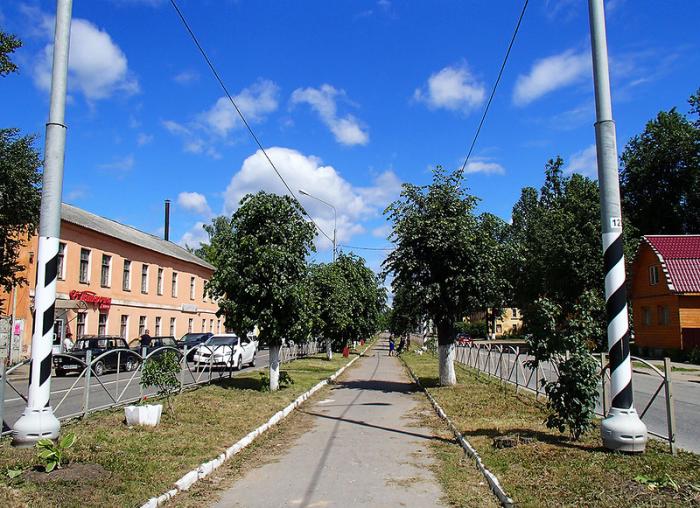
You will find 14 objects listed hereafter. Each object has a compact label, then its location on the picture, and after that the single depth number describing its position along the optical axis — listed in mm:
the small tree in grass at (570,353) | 8086
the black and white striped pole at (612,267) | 7242
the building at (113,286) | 28875
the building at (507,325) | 91250
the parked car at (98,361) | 13845
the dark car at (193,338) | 31125
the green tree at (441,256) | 16594
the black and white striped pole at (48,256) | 7176
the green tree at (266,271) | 15234
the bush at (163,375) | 10719
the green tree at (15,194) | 21250
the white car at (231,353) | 18456
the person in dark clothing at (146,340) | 30516
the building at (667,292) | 33219
